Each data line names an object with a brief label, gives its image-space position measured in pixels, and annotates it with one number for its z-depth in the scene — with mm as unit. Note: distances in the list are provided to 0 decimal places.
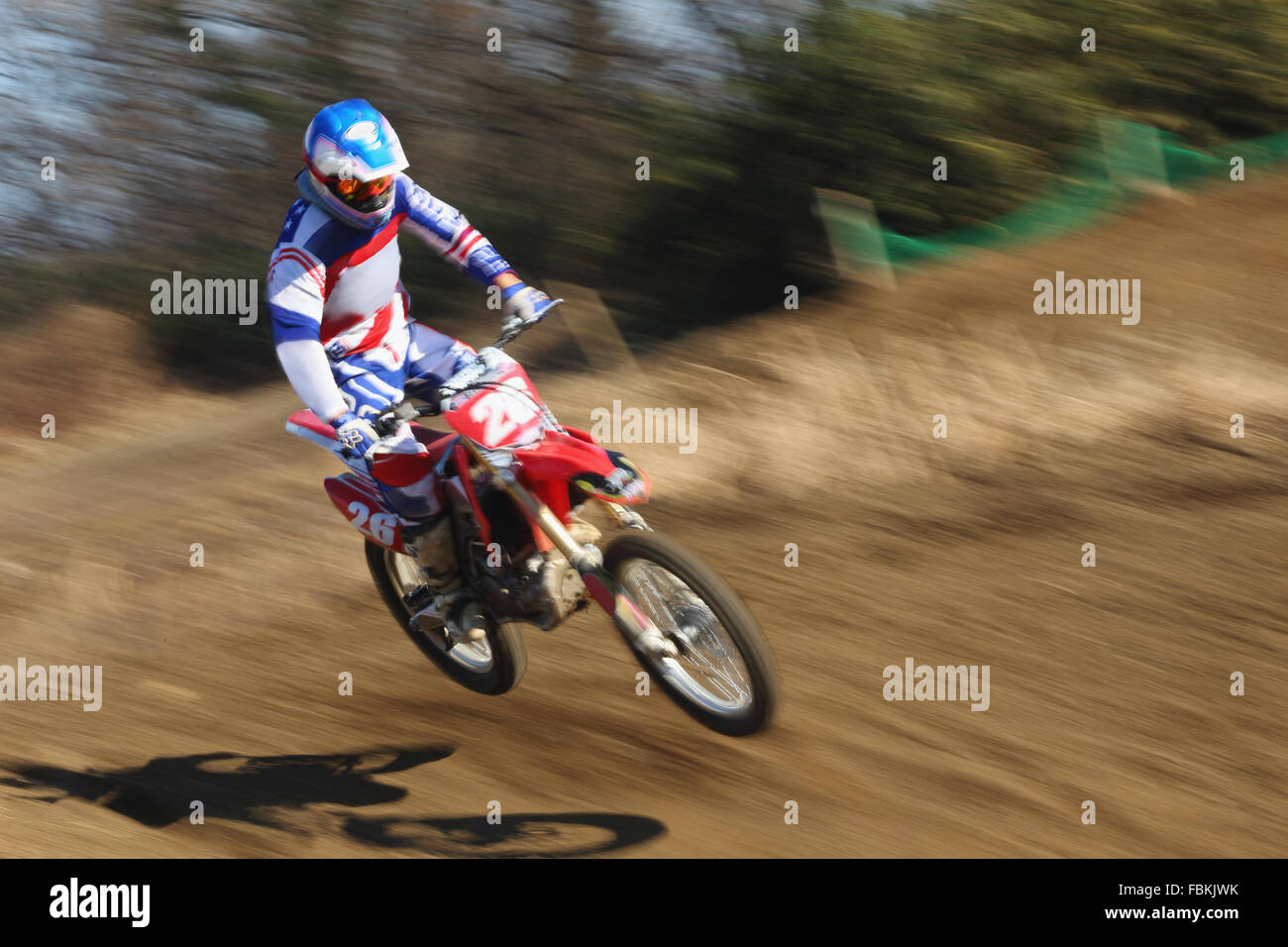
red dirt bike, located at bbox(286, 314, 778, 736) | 4738
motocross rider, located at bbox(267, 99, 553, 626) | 4930
